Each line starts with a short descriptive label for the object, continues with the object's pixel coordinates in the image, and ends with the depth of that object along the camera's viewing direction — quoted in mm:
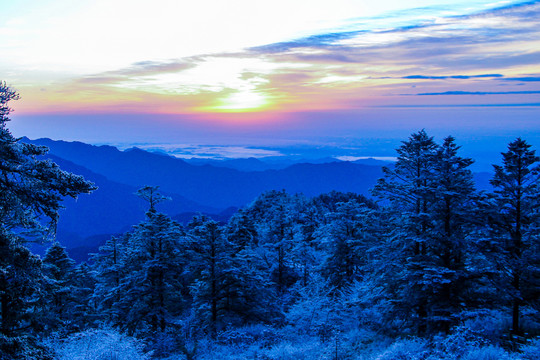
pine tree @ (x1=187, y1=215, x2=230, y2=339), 20344
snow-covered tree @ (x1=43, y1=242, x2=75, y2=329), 27198
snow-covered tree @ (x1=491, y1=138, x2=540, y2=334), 13625
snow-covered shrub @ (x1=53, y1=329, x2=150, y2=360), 10802
